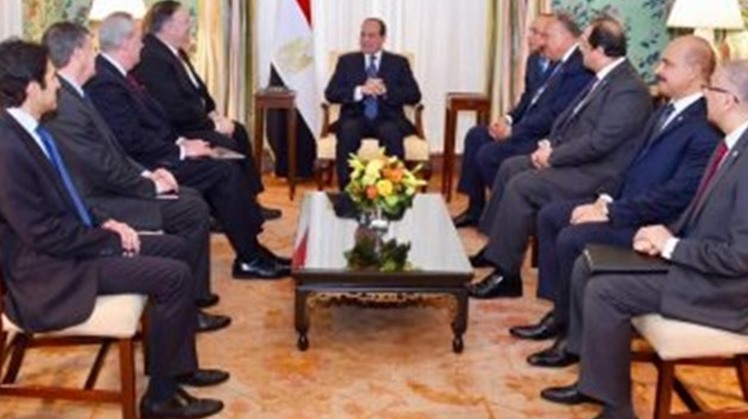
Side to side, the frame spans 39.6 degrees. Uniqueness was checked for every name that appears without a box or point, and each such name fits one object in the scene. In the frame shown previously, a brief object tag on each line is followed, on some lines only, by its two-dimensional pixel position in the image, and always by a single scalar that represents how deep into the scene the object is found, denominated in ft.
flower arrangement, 16.06
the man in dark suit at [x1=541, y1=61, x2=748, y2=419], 11.27
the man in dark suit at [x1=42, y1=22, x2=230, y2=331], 13.92
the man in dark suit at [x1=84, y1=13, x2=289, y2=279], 16.28
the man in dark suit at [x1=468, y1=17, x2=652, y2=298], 16.53
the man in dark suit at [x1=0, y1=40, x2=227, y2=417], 10.95
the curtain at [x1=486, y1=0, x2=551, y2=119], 25.86
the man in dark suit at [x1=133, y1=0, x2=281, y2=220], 19.13
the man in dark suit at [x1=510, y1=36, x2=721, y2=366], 13.73
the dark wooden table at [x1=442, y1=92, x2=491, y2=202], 24.22
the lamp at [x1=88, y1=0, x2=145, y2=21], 23.20
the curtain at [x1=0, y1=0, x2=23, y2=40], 20.07
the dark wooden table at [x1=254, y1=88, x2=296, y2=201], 23.98
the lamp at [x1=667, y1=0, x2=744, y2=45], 22.63
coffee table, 14.53
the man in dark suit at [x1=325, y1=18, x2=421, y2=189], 23.27
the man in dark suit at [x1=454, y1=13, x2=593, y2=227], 19.79
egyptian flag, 25.62
